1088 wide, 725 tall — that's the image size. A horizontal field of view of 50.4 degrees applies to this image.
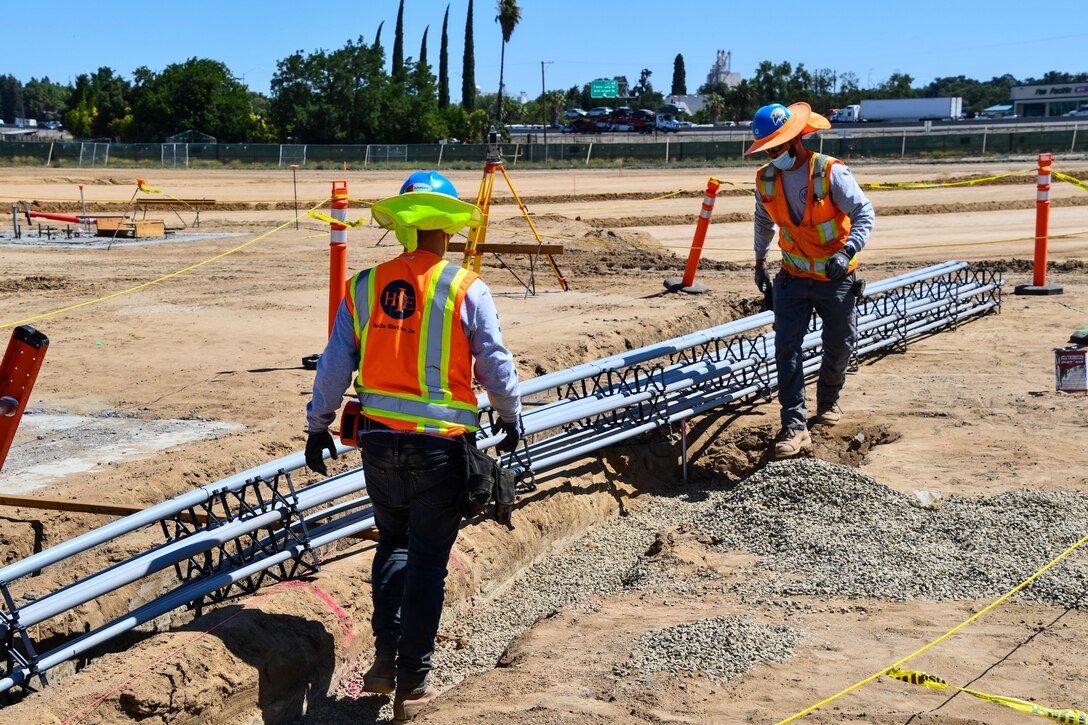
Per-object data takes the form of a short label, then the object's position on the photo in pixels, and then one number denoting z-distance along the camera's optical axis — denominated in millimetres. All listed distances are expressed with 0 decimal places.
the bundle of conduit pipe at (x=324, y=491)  4914
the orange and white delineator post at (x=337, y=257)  9766
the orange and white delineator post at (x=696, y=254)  14565
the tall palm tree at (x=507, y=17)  85062
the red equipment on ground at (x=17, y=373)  5414
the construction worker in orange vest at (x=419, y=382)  4621
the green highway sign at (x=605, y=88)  126312
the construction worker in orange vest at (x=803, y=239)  7883
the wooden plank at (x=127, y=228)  21266
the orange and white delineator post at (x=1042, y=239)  14141
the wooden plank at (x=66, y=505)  6496
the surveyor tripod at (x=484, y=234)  13098
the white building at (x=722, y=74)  168875
